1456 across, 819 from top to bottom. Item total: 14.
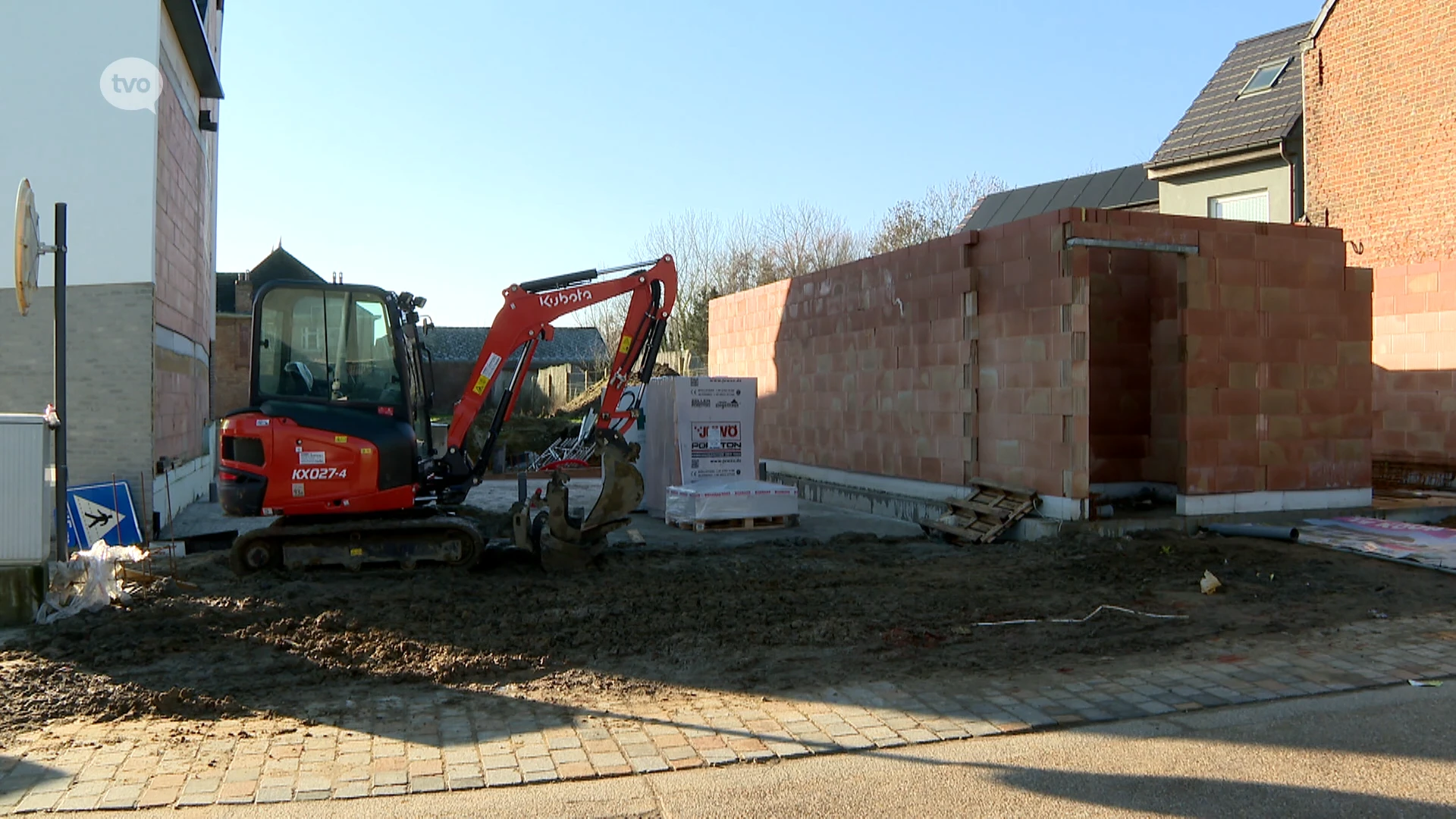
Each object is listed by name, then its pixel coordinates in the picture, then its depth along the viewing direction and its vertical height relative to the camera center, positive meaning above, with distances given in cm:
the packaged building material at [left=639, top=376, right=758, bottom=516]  1470 -21
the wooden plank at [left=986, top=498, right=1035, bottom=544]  1204 -118
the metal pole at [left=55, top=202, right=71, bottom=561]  825 +25
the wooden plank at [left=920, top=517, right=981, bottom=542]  1216 -134
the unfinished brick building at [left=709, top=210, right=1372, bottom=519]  1190 +65
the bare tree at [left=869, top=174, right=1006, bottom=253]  4125 +735
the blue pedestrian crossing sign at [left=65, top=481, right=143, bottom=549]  1116 -107
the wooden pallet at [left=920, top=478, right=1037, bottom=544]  1216 -115
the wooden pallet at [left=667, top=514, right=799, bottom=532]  1388 -144
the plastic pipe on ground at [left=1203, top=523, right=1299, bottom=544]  1099 -123
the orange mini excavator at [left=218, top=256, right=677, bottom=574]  967 -36
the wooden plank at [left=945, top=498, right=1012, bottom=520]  1233 -109
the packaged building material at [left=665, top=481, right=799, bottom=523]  1377 -113
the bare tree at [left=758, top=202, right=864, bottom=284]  4056 +615
